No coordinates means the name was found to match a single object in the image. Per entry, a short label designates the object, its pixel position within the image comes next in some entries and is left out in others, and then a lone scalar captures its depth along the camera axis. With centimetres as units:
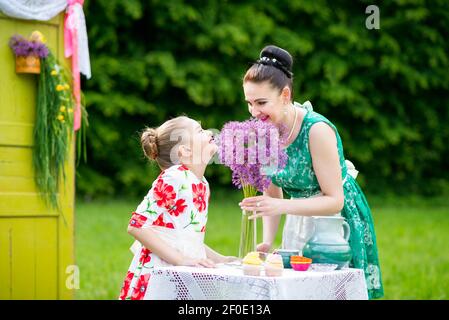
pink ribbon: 534
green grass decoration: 515
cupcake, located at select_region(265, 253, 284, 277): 292
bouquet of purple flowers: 304
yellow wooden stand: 509
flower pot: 507
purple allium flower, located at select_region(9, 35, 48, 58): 504
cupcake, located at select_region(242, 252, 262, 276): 294
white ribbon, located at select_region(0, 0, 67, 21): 502
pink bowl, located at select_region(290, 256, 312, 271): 307
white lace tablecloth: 288
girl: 322
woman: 332
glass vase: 316
